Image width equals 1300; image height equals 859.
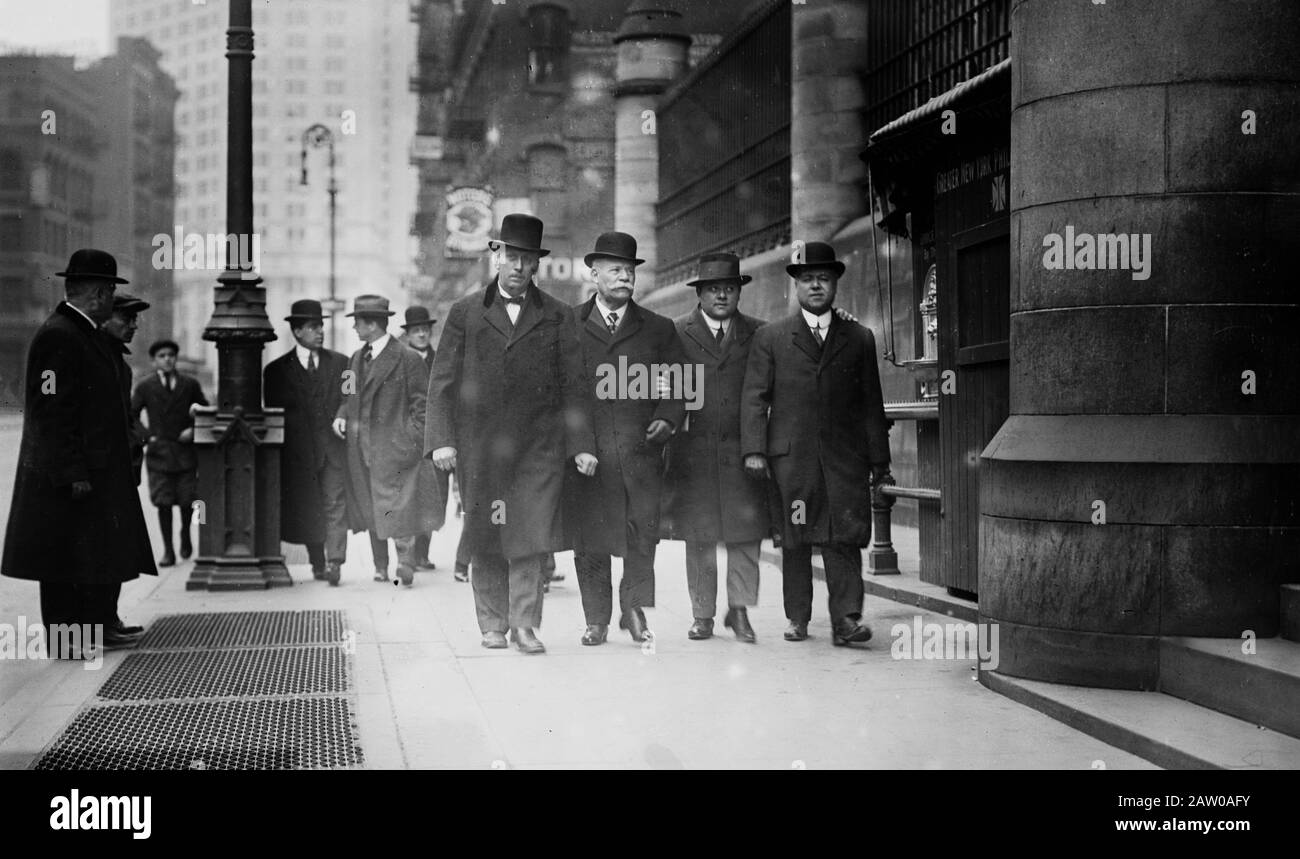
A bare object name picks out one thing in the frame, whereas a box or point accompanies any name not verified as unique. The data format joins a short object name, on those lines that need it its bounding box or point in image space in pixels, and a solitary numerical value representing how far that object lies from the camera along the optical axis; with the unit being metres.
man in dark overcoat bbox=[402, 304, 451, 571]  13.34
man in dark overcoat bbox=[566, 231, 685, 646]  8.18
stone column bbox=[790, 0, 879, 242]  14.53
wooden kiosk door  8.24
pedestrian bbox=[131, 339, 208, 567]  13.12
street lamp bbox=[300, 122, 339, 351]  32.25
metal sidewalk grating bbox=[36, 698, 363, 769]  5.43
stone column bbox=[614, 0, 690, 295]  22.00
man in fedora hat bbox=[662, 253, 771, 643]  8.36
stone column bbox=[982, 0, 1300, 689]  6.13
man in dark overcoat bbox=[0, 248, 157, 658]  7.80
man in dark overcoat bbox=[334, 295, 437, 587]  11.65
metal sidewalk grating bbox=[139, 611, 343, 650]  8.47
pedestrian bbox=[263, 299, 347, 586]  11.67
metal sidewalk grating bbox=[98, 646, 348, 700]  6.89
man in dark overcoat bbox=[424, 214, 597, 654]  8.01
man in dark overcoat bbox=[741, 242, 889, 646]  8.05
